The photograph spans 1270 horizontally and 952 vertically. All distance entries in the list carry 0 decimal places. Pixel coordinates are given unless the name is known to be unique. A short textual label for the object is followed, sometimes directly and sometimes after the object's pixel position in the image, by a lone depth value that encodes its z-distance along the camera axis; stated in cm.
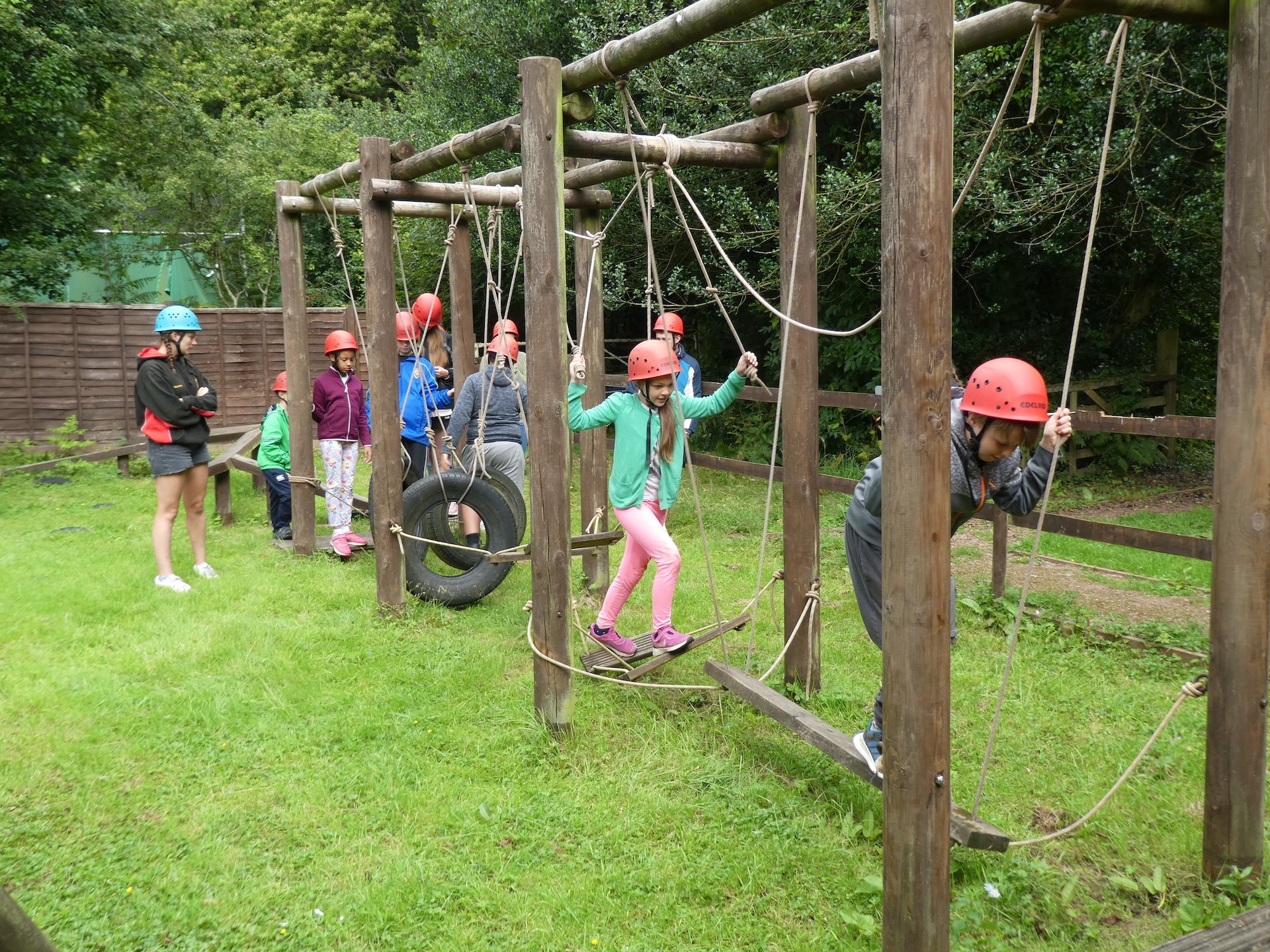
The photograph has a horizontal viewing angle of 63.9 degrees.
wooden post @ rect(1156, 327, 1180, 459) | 1163
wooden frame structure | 262
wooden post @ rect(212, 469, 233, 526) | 940
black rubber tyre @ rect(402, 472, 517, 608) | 668
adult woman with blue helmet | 671
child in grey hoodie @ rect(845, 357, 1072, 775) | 330
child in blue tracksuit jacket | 770
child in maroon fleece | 812
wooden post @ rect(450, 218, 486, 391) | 799
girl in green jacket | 501
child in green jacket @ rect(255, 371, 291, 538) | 875
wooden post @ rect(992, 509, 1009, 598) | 633
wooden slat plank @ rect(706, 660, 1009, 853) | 302
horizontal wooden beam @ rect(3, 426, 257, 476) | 1207
